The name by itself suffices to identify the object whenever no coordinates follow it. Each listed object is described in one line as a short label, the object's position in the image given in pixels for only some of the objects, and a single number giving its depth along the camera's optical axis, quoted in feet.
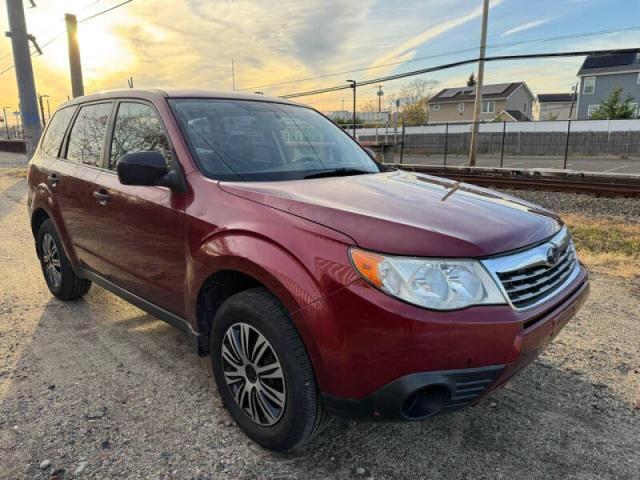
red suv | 6.25
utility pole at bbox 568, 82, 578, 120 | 201.24
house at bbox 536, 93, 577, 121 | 224.12
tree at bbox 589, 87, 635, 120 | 133.80
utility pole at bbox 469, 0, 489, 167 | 71.31
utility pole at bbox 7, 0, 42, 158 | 45.06
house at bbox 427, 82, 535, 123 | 192.95
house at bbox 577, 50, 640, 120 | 150.20
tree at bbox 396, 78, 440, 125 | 234.38
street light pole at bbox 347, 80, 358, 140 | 85.97
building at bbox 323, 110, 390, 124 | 232.53
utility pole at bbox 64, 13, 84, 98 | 50.96
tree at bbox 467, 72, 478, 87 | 256.89
